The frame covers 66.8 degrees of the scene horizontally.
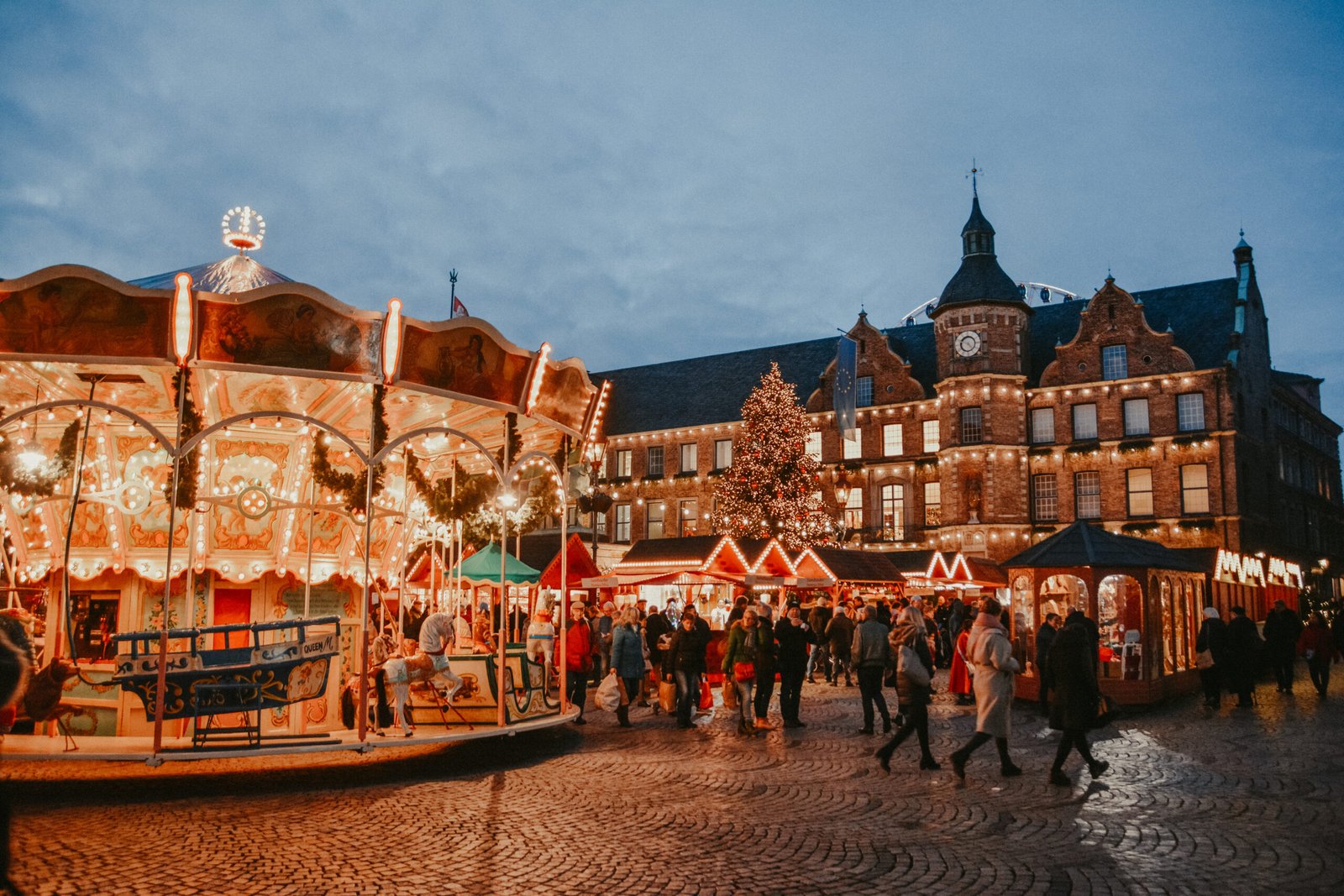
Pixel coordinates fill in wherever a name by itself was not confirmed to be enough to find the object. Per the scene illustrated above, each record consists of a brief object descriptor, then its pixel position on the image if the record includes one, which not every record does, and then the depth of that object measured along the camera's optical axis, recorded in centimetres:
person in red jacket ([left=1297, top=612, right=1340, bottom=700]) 1841
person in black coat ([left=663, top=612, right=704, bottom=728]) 1397
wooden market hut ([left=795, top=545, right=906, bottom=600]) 2575
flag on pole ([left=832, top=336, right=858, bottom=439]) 3875
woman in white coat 952
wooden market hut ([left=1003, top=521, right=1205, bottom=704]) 1644
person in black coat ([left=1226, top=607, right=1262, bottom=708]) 1666
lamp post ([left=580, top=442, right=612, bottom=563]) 1956
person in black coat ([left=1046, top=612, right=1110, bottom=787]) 936
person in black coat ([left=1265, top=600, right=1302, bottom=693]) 1916
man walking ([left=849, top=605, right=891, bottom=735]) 1244
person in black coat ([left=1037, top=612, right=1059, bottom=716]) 1468
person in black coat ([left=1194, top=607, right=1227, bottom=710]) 1661
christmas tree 3656
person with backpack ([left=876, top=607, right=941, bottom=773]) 1012
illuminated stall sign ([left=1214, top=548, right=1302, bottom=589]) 2412
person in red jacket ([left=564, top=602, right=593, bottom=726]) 1450
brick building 3700
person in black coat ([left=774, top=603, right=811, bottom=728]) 1426
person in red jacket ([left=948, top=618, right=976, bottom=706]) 1703
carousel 955
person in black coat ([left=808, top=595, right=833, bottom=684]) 2166
